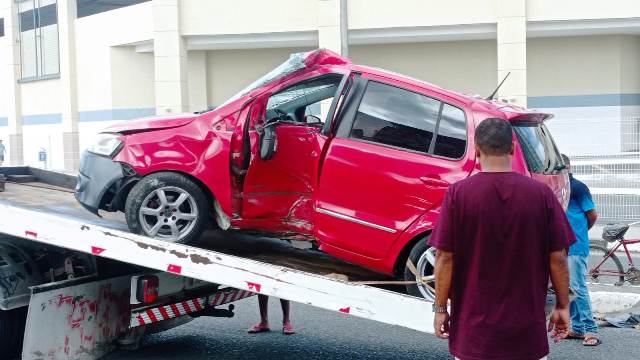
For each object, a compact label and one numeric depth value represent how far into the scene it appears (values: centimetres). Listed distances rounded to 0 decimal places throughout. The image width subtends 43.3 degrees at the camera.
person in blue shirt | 713
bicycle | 940
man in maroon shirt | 352
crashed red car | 550
